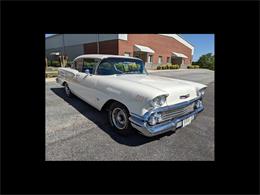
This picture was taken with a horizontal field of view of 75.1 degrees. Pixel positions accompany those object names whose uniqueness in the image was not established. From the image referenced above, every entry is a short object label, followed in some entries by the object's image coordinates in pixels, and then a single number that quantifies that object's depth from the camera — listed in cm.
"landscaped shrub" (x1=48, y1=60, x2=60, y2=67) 2200
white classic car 260
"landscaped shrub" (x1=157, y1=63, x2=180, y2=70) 2552
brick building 2083
